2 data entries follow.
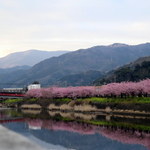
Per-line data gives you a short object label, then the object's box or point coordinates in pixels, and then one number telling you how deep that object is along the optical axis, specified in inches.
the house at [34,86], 5285.4
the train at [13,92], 5305.1
